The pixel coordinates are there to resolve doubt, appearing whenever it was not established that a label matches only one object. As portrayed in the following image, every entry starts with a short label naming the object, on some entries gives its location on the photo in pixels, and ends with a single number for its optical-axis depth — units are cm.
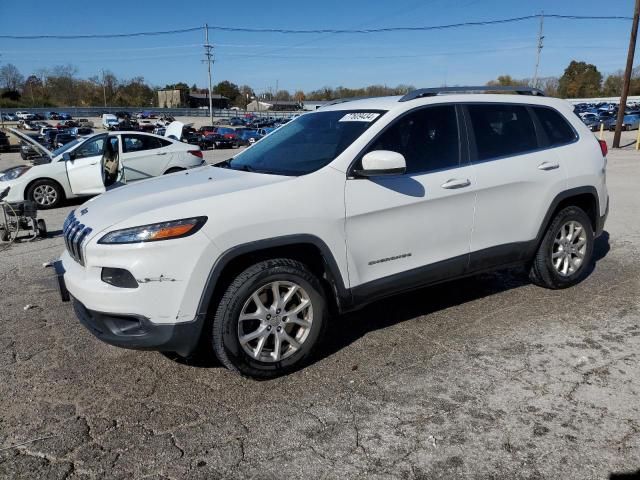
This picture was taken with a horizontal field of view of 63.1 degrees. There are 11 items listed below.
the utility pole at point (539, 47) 6569
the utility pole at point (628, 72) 2177
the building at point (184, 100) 11662
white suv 300
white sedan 1031
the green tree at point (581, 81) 10344
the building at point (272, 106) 9844
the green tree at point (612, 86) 10344
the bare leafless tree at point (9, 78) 10381
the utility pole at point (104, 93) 11295
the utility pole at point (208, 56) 6775
